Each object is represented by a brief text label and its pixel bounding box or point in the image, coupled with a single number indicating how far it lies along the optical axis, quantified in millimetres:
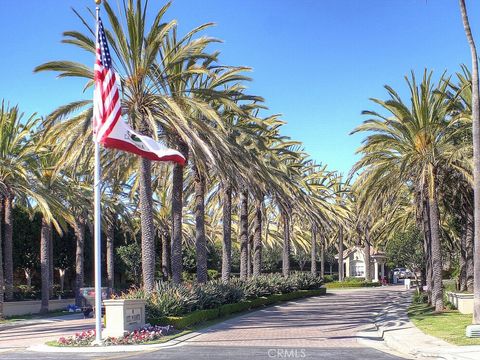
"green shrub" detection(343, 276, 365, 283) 68562
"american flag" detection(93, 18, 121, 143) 17927
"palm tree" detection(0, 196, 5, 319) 28438
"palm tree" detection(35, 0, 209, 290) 21375
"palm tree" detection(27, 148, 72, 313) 29203
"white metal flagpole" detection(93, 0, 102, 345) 17391
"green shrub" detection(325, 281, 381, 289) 62594
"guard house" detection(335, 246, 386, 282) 83744
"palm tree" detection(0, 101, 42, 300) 28766
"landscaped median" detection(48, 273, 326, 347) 18000
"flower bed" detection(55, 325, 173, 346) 17438
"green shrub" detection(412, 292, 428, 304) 33478
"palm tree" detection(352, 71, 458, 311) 25547
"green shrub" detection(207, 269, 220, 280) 65269
